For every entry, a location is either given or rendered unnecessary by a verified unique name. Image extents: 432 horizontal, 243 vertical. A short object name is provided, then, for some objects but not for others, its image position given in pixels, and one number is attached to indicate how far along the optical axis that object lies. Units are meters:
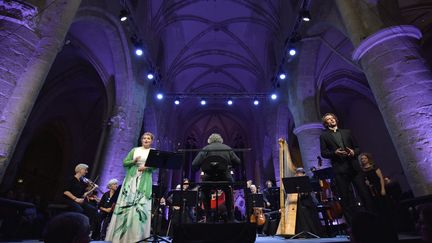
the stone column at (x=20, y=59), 4.00
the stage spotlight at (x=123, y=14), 8.23
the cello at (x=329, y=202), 5.60
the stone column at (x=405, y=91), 4.23
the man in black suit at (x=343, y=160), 3.68
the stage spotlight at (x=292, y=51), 9.74
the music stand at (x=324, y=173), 5.37
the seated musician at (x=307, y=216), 5.12
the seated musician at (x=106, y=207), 7.00
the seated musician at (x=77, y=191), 5.25
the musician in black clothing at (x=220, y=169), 4.18
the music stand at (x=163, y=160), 3.83
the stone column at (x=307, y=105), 9.46
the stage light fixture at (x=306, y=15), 8.51
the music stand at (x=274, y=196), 7.70
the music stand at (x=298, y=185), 4.83
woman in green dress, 3.93
